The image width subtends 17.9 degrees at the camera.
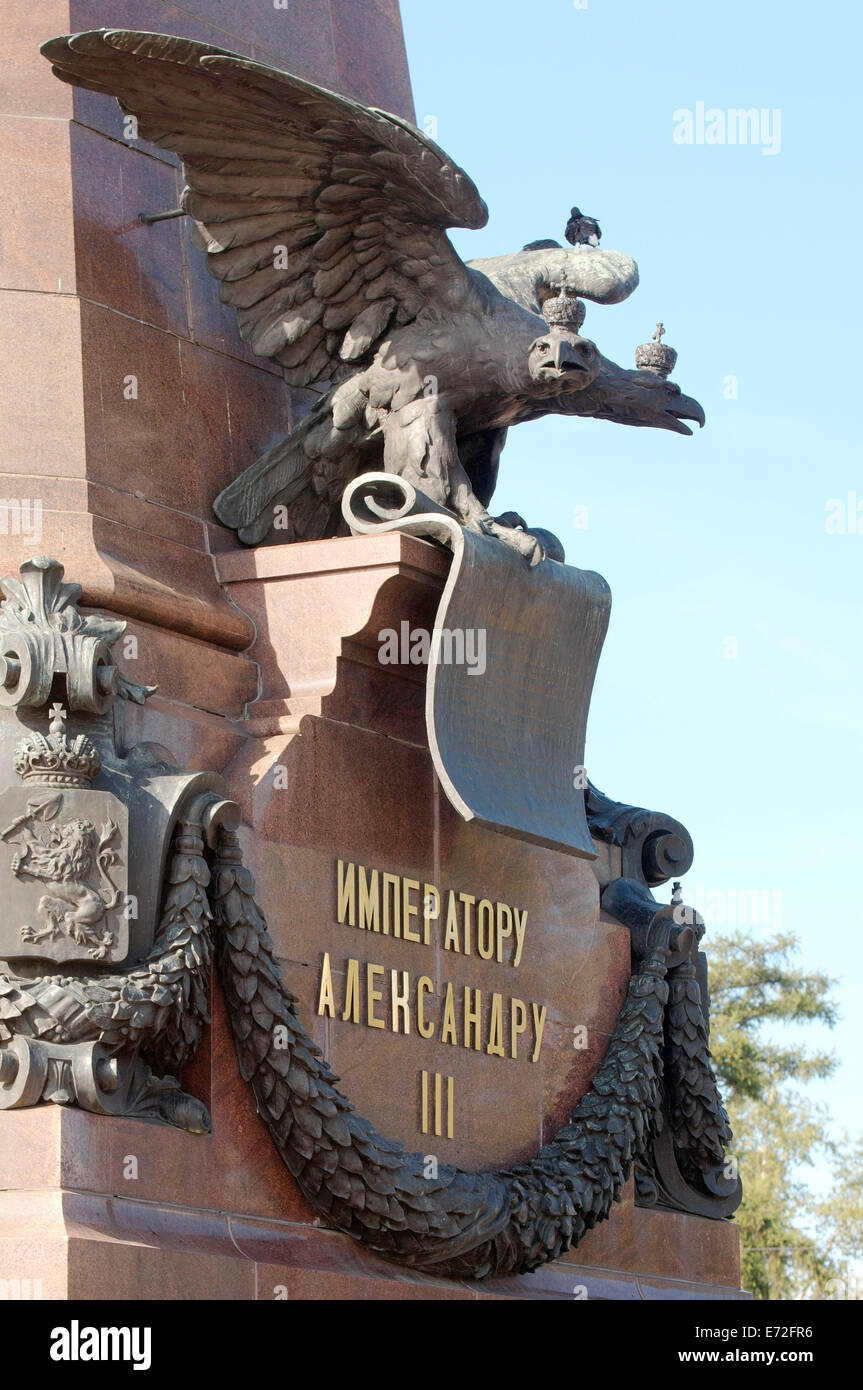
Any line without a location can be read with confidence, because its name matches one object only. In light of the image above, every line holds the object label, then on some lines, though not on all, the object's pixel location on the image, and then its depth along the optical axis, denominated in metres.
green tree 29.73
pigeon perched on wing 12.47
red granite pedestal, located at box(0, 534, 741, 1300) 9.09
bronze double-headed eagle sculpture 10.93
